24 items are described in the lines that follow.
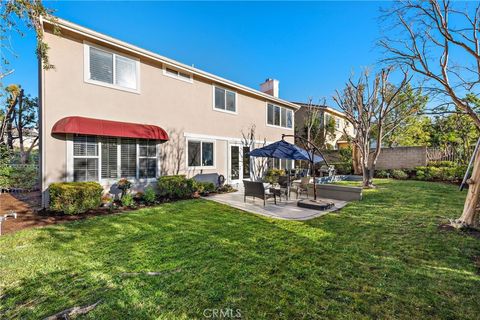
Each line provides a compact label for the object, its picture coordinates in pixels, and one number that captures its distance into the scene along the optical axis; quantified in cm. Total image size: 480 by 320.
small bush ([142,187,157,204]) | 917
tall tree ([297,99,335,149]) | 2381
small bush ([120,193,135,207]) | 853
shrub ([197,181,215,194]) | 1114
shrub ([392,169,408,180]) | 1736
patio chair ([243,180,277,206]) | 846
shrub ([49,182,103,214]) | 707
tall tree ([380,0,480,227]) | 590
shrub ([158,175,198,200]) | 1005
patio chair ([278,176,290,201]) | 1002
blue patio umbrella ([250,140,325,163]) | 936
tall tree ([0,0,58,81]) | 480
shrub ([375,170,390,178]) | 1848
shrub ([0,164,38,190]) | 1161
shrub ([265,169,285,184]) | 1546
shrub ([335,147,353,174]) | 2089
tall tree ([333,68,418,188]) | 1321
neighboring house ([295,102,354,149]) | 2535
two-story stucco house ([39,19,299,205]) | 786
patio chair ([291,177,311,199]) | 1067
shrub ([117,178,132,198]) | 880
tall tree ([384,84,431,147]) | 2461
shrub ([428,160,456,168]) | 1650
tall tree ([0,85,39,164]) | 1527
